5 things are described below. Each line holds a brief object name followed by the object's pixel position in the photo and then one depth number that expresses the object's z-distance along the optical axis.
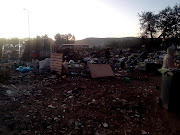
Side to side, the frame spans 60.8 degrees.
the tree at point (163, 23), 14.80
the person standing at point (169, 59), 4.05
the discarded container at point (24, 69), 8.45
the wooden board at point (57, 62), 8.11
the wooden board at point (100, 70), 7.21
